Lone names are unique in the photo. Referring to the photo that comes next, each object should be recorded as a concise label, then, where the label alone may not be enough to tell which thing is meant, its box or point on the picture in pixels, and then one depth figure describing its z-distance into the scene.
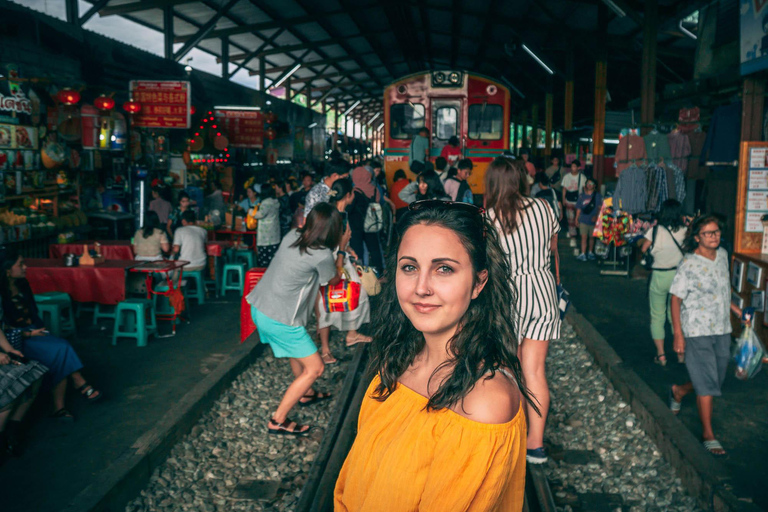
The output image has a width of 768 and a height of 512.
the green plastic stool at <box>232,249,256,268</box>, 9.95
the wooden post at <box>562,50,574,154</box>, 17.67
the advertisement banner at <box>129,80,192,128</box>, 10.98
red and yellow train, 13.48
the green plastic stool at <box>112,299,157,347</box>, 6.65
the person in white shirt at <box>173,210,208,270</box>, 7.95
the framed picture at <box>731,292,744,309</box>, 6.15
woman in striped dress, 3.62
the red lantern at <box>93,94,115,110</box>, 9.83
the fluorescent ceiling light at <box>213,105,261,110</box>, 15.25
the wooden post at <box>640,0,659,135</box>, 9.93
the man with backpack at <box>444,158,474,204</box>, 8.35
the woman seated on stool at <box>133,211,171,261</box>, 7.72
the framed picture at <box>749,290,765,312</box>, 5.79
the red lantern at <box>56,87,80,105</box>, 9.31
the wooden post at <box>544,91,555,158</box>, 20.21
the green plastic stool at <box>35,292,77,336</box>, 6.56
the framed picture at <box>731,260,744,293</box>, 6.39
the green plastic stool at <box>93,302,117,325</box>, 7.23
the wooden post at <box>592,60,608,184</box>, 12.42
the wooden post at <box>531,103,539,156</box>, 28.31
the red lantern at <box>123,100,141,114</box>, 10.74
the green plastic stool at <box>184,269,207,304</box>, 8.23
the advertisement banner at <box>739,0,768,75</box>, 5.96
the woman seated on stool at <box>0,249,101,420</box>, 4.69
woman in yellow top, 1.44
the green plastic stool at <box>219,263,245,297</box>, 9.16
